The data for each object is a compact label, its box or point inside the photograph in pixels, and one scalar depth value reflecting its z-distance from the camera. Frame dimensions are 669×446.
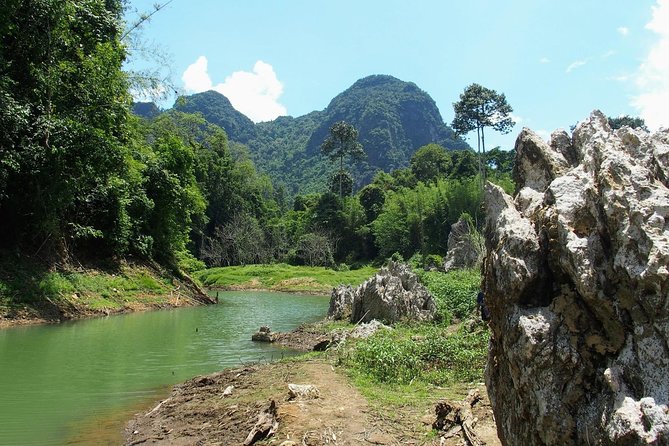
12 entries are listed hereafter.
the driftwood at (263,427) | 5.50
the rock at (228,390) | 8.02
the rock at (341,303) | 19.22
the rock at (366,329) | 12.94
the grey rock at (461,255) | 34.99
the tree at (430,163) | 72.31
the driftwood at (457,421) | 4.91
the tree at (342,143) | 72.19
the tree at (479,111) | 53.62
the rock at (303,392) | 6.56
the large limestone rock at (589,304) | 2.71
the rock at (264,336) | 15.13
